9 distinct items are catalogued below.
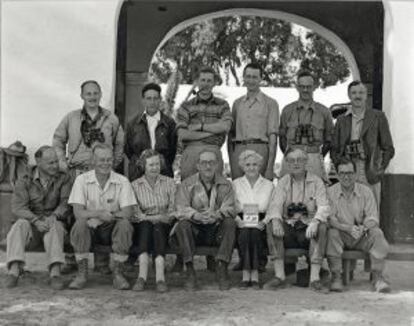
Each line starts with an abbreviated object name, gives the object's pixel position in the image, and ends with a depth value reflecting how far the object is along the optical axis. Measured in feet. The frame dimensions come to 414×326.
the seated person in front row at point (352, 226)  18.57
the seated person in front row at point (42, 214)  18.38
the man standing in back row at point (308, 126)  21.25
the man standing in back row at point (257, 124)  21.24
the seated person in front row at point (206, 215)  18.43
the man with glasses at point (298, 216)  18.47
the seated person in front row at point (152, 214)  18.30
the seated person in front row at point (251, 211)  18.54
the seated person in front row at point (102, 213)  18.19
